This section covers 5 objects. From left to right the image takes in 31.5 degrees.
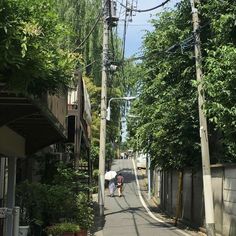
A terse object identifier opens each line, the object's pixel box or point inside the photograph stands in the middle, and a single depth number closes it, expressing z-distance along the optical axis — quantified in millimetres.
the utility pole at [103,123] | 17894
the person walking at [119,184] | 28580
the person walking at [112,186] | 28237
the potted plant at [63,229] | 9811
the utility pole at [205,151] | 11127
